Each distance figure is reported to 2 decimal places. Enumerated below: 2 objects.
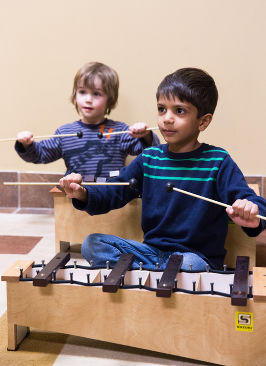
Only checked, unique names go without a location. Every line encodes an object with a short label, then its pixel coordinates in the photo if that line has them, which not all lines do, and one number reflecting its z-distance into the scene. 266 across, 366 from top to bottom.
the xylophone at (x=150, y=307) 2.05
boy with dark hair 2.37
